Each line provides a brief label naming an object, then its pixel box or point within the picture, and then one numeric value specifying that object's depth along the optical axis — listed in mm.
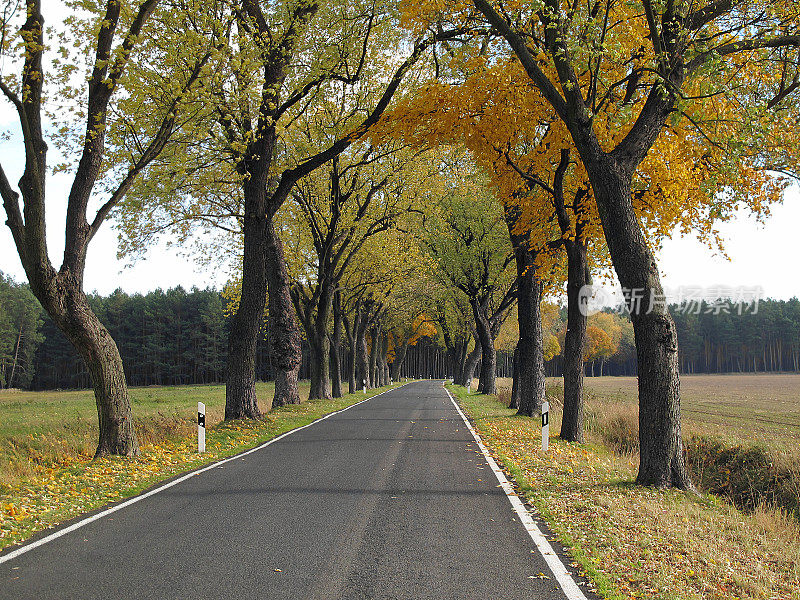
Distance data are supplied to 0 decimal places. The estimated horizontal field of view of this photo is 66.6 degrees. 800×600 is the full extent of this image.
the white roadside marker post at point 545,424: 11867
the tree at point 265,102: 14172
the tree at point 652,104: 8188
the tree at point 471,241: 28547
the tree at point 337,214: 25641
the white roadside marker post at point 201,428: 11734
